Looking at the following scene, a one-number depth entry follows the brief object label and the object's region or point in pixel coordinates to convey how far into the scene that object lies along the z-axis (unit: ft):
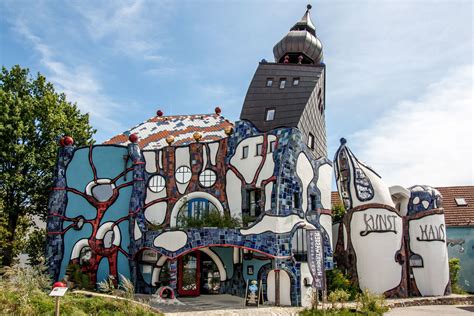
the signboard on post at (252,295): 42.78
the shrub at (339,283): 51.44
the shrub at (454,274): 63.57
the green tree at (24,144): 57.21
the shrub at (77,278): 50.14
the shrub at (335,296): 36.83
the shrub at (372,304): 38.42
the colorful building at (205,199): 47.62
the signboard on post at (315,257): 46.42
